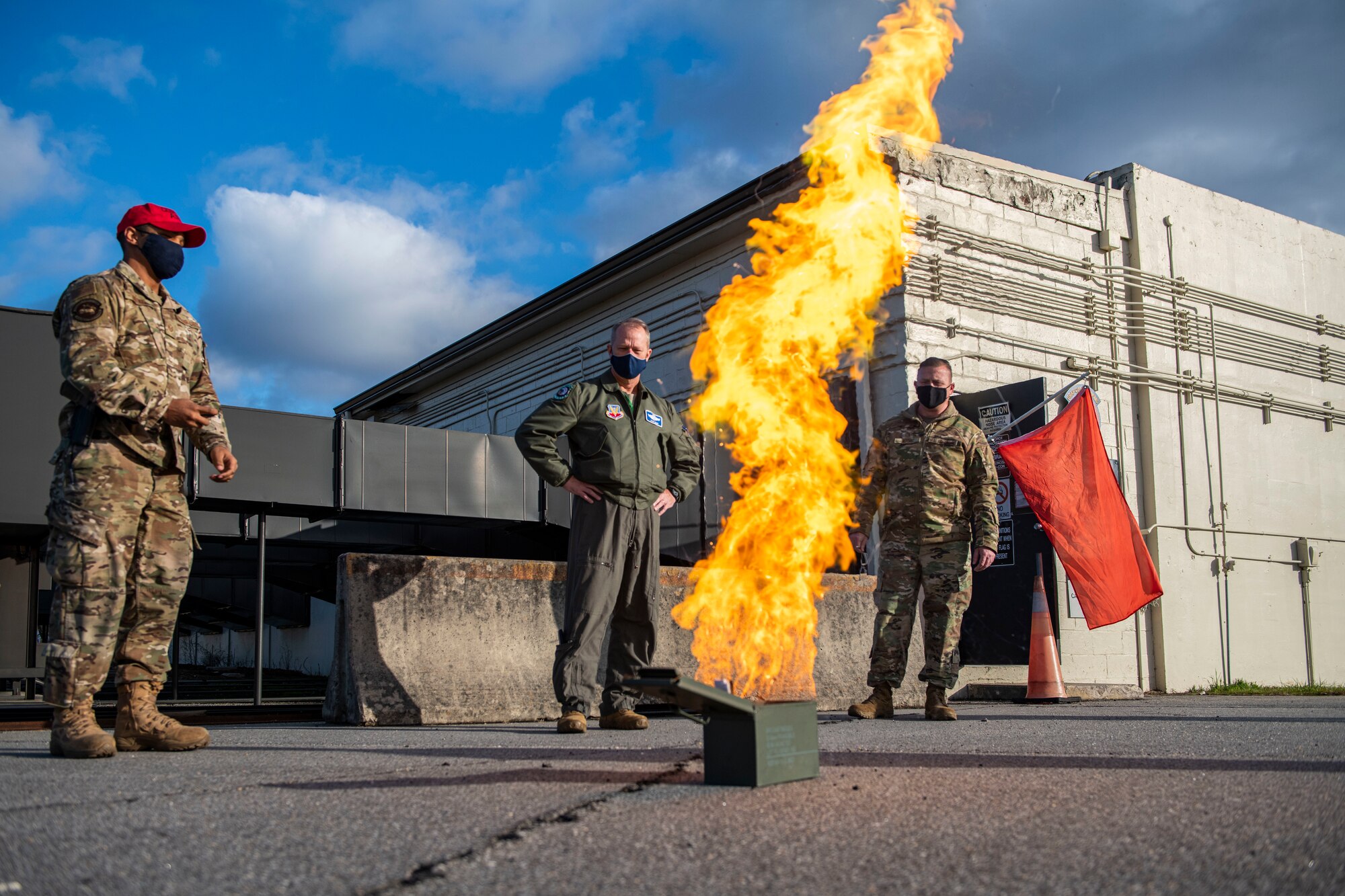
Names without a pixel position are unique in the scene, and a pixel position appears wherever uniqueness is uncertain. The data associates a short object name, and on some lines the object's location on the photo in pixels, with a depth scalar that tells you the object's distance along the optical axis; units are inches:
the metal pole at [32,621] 473.1
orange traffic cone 383.6
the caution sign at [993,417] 471.8
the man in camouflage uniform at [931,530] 264.5
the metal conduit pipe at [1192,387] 501.4
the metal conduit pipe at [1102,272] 498.6
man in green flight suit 227.9
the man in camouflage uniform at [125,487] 162.9
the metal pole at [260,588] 338.1
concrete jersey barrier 252.2
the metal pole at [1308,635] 557.6
